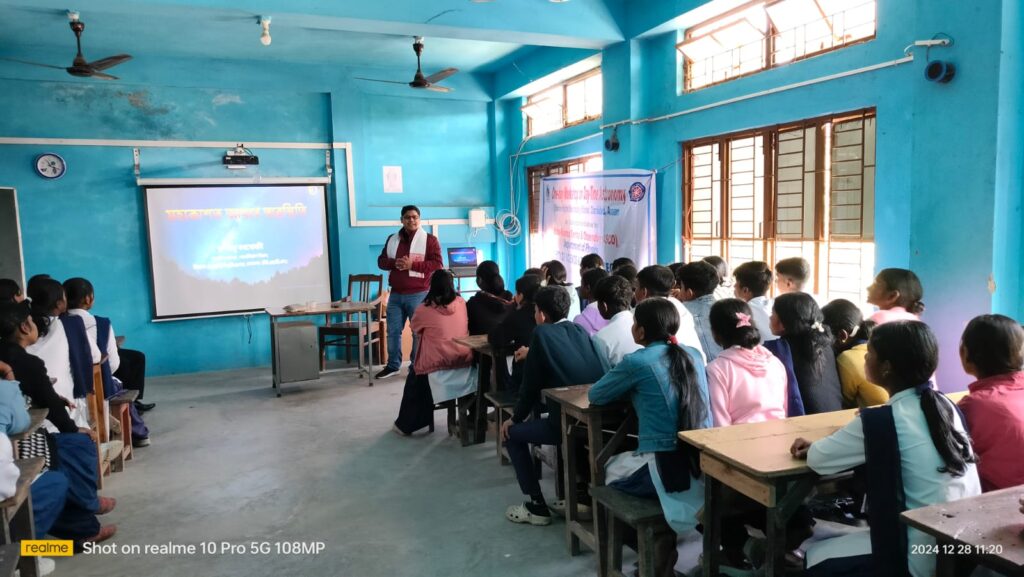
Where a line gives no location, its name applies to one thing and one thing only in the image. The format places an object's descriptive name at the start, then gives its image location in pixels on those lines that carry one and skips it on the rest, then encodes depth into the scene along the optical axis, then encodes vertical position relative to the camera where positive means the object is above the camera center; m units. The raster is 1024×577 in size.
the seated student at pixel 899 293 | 3.09 -0.36
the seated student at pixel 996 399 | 1.76 -0.50
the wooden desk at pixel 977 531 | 1.30 -0.65
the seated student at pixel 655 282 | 3.43 -0.31
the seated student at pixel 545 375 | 2.89 -0.66
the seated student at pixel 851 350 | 2.56 -0.52
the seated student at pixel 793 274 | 3.68 -0.30
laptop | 7.63 -0.39
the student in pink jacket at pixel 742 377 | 2.31 -0.54
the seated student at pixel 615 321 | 2.94 -0.43
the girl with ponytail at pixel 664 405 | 2.17 -0.61
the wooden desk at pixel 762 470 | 1.79 -0.68
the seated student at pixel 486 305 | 4.34 -0.51
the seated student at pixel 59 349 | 3.18 -0.53
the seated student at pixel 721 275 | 4.15 -0.34
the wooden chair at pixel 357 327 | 6.39 -0.92
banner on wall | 5.49 +0.06
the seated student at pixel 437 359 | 4.16 -0.81
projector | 6.72 +0.76
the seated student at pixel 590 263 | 4.94 -0.28
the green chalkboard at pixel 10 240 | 5.75 +0.01
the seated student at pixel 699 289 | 3.38 -0.35
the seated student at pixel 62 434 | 2.73 -0.83
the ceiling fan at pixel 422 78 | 5.79 +1.33
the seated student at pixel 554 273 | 4.80 -0.34
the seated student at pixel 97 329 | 3.75 -0.51
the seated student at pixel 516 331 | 3.64 -0.57
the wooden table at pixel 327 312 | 5.64 -0.69
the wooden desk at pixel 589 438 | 2.52 -0.82
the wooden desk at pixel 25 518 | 2.18 -0.93
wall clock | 6.16 +0.68
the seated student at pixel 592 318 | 3.62 -0.51
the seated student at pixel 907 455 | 1.59 -0.58
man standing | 5.82 -0.31
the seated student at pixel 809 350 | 2.49 -0.49
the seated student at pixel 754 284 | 3.50 -0.34
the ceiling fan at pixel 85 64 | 4.96 +1.31
